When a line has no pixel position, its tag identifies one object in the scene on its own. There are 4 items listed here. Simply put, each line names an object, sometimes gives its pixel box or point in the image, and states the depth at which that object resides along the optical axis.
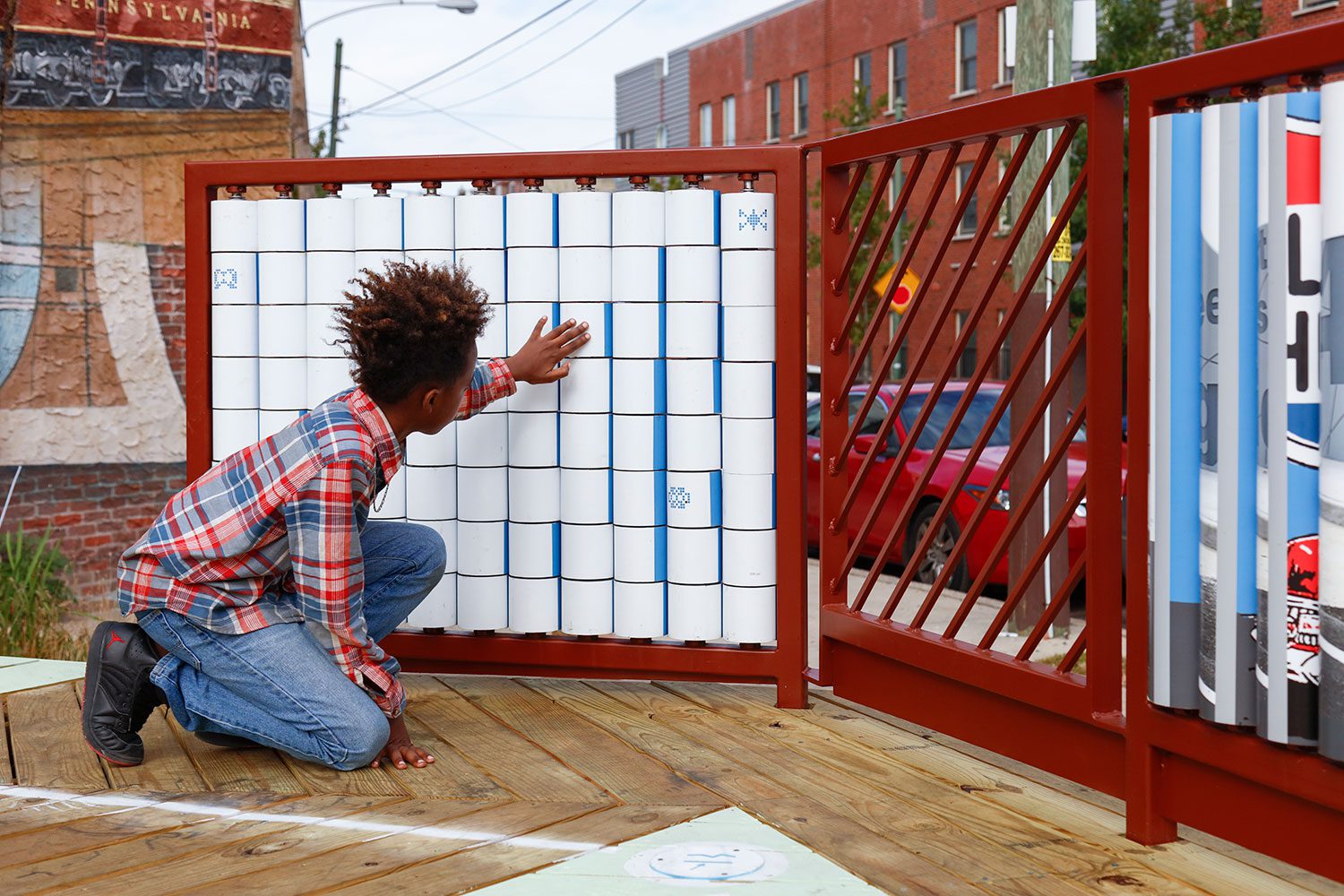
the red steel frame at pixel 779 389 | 3.94
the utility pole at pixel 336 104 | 27.77
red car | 8.26
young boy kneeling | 3.37
